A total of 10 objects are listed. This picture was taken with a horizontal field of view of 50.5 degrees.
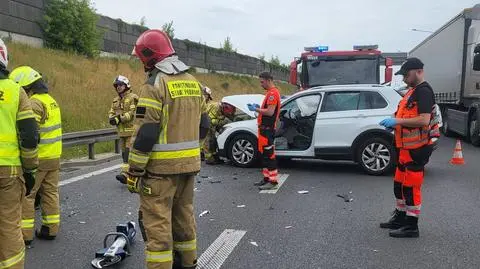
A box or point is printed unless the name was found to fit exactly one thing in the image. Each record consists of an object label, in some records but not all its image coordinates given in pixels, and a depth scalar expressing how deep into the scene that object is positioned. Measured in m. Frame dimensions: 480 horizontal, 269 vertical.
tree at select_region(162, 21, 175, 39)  34.44
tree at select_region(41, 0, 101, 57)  19.00
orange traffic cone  9.79
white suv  8.98
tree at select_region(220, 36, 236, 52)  50.88
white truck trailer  14.27
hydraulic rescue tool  4.41
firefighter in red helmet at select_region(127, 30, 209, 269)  3.61
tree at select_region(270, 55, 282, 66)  70.62
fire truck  13.38
